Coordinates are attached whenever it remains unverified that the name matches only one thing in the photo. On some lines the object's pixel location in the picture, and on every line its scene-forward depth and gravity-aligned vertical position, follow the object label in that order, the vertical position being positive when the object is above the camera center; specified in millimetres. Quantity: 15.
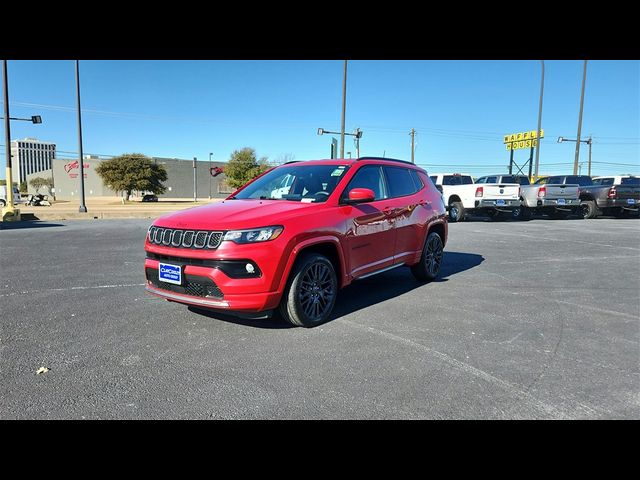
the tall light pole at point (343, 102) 24378 +5629
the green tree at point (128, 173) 46844 +2192
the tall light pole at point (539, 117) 28353 +5896
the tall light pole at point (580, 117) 29781 +6168
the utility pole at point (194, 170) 73938 +4232
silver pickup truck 17344 +211
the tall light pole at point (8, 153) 17033 +1673
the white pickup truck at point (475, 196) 16188 +166
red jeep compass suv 3822 -461
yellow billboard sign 43350 +6423
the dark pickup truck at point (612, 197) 18156 +246
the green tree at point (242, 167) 51844 +3527
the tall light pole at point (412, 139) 63603 +8983
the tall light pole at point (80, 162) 21727 +1552
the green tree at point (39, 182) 84812 +1600
